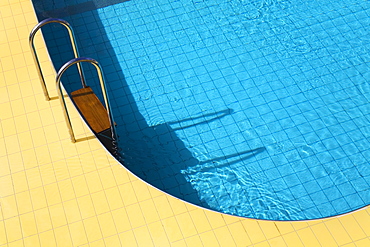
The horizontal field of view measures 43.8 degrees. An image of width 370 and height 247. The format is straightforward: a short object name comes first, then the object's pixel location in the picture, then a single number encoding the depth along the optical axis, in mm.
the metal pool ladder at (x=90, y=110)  4172
